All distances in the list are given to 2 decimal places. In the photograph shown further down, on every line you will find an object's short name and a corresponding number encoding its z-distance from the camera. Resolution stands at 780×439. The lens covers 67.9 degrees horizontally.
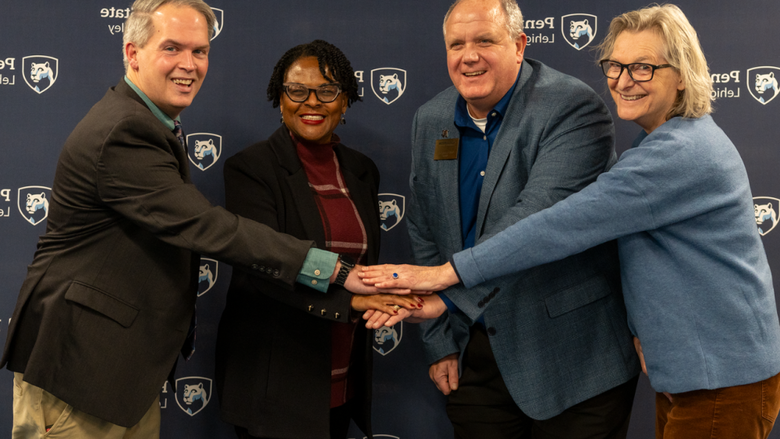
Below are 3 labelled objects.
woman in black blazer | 2.27
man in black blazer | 1.90
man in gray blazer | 2.12
